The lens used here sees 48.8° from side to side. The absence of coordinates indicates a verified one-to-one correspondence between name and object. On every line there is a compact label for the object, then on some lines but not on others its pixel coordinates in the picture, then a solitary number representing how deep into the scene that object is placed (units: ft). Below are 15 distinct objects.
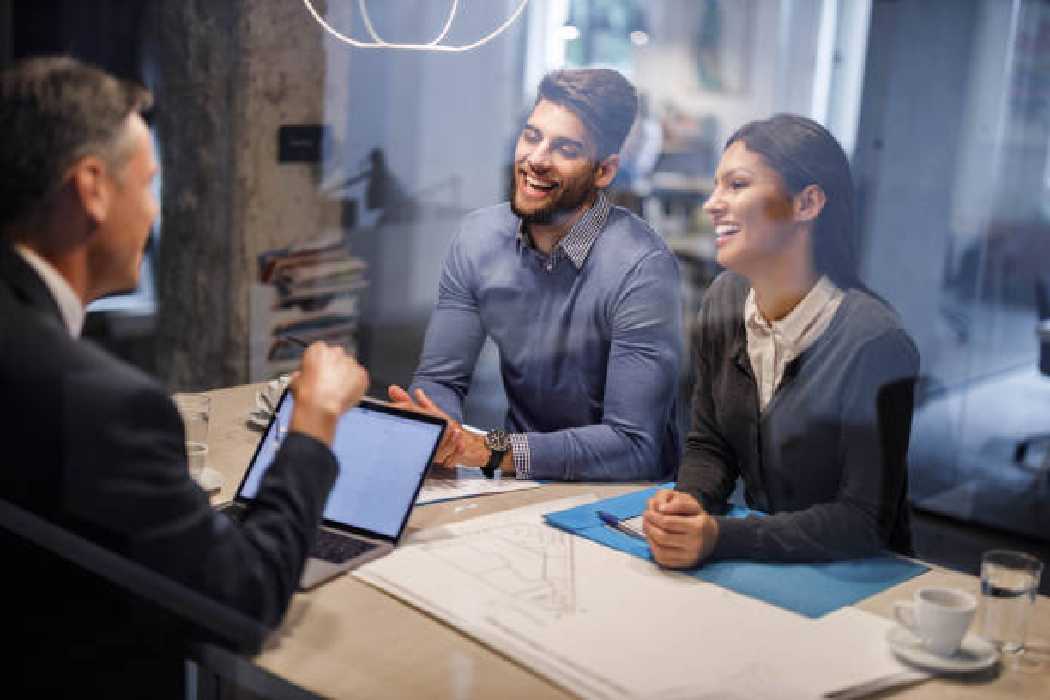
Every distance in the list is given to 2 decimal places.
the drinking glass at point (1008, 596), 3.99
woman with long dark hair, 5.12
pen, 4.92
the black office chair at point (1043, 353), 10.29
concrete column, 8.71
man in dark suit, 3.59
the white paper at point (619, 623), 3.72
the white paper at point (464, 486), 5.45
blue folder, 4.31
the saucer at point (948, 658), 3.76
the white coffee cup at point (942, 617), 3.78
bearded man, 6.30
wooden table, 3.67
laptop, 4.82
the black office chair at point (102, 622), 3.92
